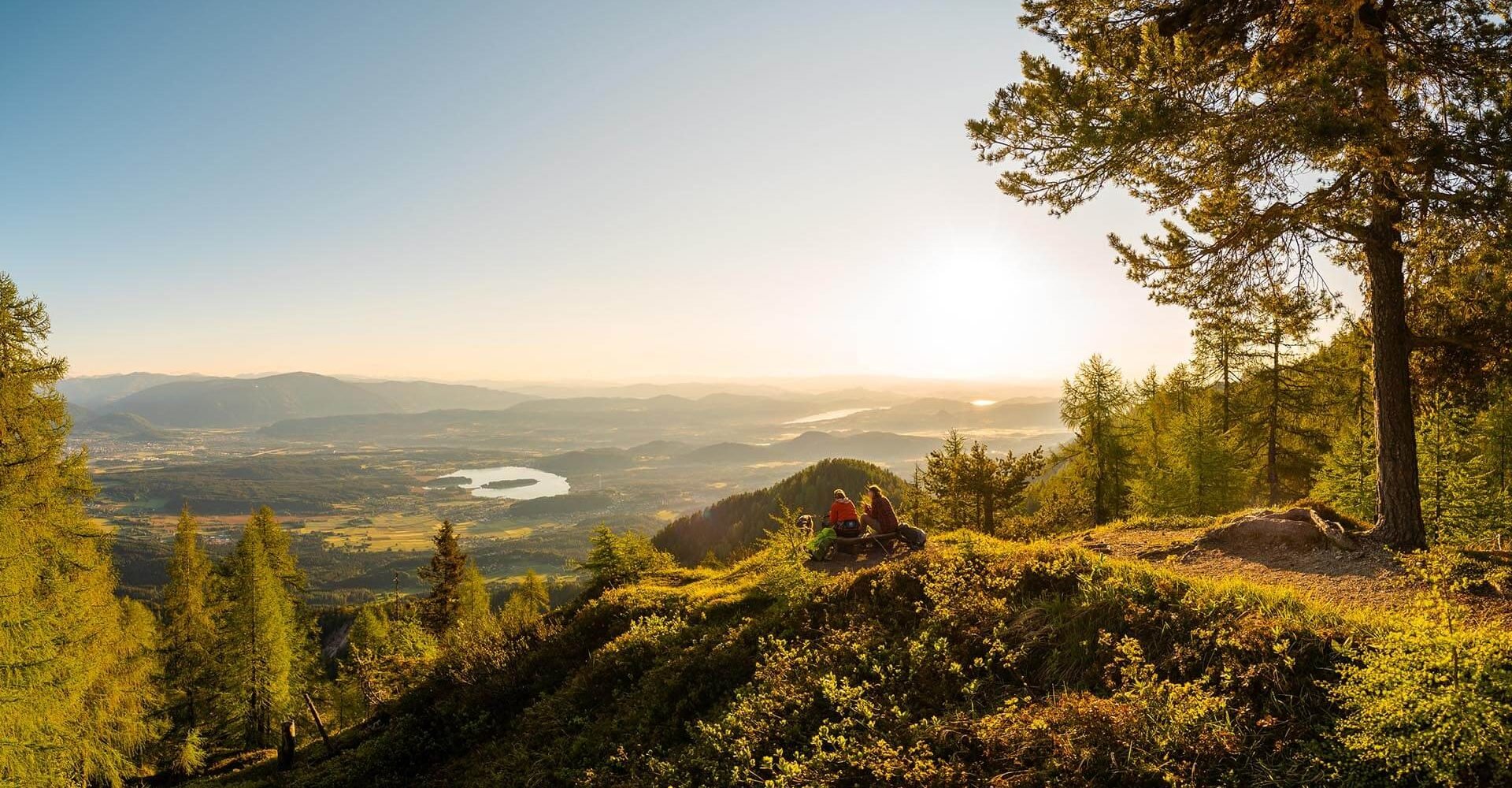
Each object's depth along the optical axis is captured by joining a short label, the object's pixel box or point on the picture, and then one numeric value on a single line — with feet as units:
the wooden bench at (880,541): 41.32
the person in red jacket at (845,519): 41.75
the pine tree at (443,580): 115.03
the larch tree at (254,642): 92.63
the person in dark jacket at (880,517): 41.50
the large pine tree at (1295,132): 24.44
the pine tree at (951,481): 87.45
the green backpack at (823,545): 40.45
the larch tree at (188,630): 93.71
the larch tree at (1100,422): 89.35
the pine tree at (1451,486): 56.44
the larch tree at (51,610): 38.58
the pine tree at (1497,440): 66.49
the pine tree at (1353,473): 62.49
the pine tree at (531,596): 158.10
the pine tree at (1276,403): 78.28
